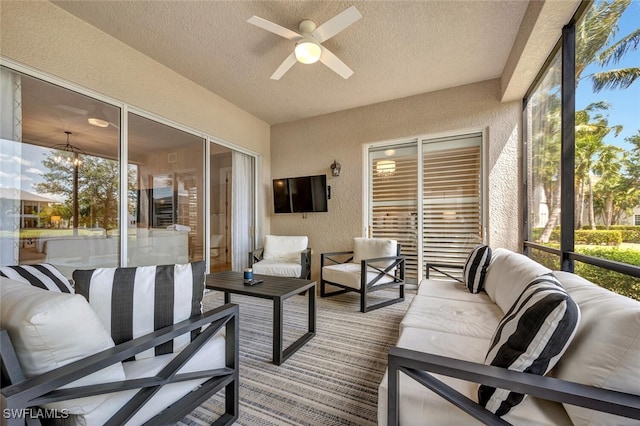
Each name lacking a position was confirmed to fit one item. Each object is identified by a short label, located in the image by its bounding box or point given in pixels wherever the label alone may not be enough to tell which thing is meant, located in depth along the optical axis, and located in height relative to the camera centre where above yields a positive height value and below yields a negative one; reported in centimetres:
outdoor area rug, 141 -113
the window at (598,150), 145 +43
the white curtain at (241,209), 414 +6
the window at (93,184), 200 +30
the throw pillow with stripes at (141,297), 113 -40
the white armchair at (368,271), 298 -75
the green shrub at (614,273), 143 -40
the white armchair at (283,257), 352 -71
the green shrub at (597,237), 156 -17
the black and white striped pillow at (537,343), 84 -45
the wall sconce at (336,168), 417 +74
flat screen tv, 422 +32
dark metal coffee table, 189 -67
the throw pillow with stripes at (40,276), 118 -31
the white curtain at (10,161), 191 +41
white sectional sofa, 75 -54
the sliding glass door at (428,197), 351 +23
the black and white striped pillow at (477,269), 231 -54
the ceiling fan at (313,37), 192 +148
